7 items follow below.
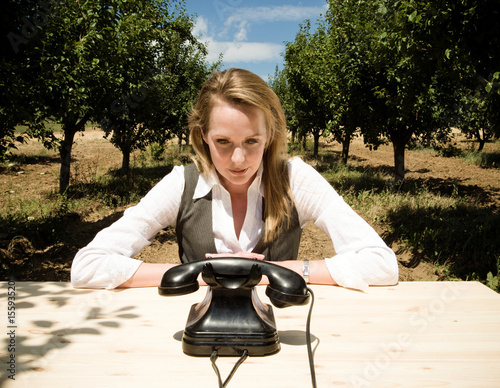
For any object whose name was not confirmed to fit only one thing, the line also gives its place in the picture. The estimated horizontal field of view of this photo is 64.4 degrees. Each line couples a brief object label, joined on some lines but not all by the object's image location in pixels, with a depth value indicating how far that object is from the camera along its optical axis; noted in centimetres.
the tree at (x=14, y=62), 485
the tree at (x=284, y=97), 2416
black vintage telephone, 117
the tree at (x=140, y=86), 823
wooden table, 106
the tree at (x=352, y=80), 1095
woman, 176
